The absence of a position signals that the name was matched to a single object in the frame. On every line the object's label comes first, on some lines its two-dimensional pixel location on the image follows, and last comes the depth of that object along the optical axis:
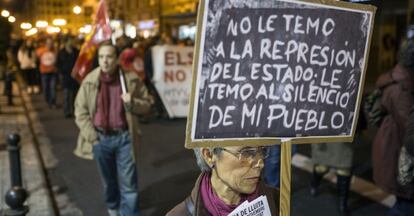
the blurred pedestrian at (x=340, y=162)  5.43
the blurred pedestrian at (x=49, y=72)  13.59
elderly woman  2.26
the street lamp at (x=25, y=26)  68.25
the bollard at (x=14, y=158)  5.78
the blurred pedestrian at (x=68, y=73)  11.91
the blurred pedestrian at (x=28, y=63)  15.89
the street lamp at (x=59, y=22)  63.62
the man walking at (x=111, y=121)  4.81
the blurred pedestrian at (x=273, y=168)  5.69
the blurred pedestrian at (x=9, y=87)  14.05
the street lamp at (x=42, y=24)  58.59
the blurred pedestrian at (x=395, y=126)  4.24
